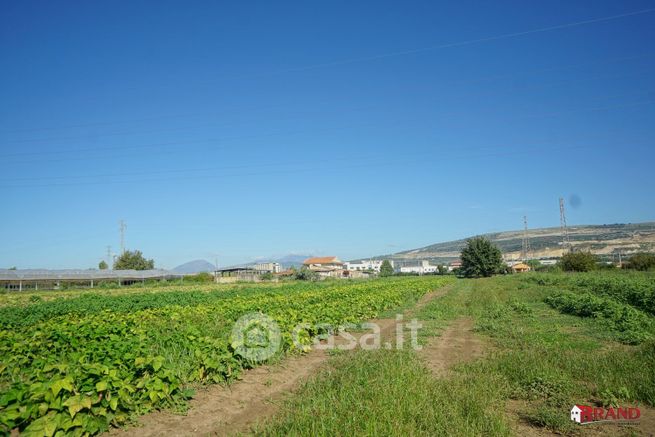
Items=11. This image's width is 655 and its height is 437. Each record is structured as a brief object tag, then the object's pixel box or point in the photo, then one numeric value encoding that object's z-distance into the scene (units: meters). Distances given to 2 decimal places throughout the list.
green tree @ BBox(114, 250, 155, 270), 111.25
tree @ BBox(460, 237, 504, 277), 95.44
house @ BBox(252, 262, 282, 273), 136.90
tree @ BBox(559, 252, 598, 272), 70.25
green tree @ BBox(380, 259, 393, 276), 140.19
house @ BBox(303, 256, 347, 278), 184.23
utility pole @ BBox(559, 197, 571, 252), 89.25
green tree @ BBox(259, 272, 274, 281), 87.65
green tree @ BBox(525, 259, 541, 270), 117.81
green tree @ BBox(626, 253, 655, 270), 64.88
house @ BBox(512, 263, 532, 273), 132.62
